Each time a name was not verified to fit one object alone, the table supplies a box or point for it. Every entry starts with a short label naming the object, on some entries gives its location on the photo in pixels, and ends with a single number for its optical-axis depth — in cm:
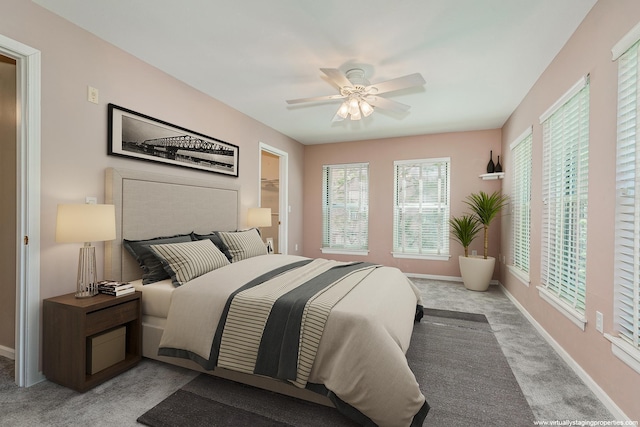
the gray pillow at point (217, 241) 324
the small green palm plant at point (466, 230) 475
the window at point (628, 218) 160
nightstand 196
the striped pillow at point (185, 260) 249
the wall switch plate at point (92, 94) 243
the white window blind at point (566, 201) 223
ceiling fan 256
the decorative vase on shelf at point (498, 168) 491
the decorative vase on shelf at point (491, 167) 492
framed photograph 267
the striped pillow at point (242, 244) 331
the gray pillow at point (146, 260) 257
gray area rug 170
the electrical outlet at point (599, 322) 191
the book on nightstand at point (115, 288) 222
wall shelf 476
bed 162
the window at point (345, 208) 588
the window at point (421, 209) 534
